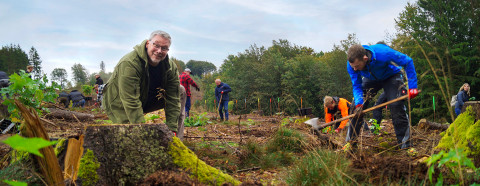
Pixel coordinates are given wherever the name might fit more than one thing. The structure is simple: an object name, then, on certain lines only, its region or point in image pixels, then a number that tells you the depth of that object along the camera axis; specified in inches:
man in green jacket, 130.7
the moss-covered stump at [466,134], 103.0
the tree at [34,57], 2910.9
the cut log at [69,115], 337.1
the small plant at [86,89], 698.8
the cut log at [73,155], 85.7
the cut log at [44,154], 68.7
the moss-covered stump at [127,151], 87.4
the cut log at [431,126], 284.5
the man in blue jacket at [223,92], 494.0
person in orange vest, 261.1
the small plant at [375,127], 244.2
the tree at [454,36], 757.9
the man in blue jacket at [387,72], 149.6
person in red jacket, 435.8
